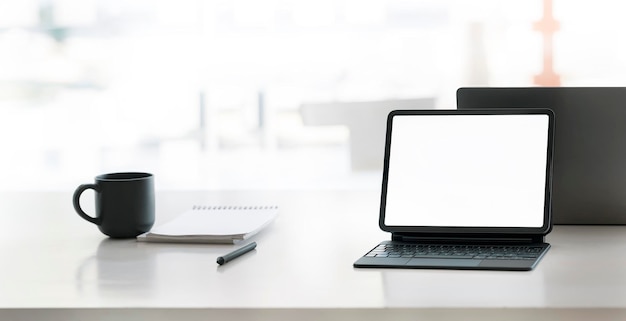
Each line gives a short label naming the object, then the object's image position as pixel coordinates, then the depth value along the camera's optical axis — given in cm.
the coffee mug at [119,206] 218
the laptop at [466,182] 207
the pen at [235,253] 200
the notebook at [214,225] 215
